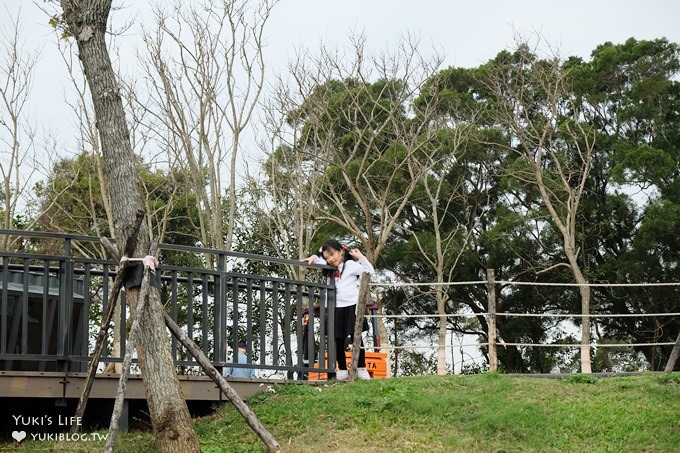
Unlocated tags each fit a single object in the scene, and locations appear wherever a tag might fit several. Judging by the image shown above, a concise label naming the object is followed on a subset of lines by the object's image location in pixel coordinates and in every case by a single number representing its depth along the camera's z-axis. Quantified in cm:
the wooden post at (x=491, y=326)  1322
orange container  1591
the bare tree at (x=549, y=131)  2969
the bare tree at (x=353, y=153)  2898
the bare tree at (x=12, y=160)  2545
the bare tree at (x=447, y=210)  3073
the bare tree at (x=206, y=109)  2462
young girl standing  1215
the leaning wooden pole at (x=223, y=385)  921
